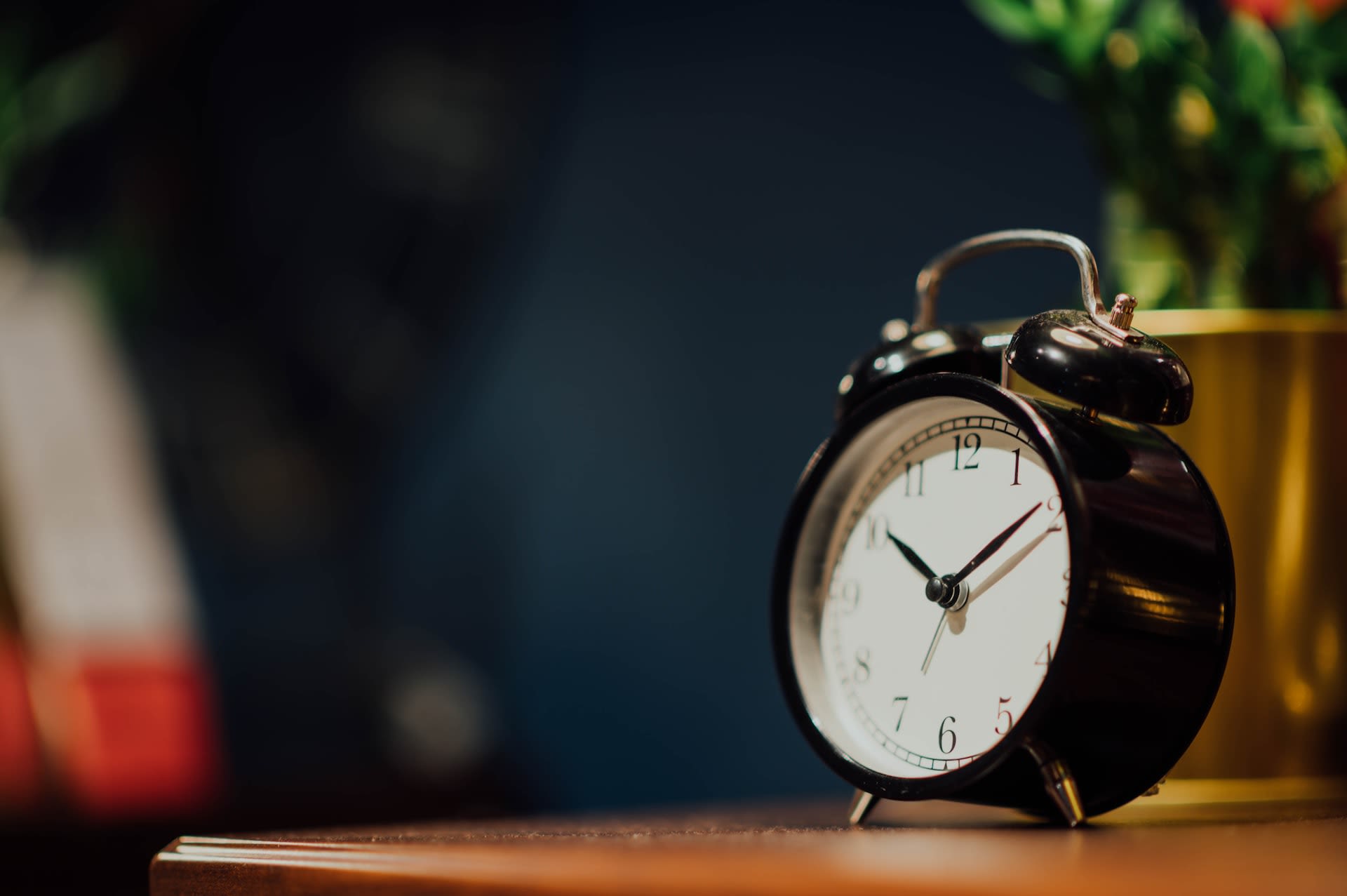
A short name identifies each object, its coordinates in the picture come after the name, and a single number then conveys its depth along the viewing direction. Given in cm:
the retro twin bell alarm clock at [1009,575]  51
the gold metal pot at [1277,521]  67
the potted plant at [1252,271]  67
